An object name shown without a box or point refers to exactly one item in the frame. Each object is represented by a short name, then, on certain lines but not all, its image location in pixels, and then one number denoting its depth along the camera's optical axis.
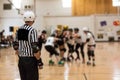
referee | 5.47
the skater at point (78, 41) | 14.11
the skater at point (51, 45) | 13.70
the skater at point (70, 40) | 14.21
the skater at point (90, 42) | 13.13
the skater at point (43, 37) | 13.34
